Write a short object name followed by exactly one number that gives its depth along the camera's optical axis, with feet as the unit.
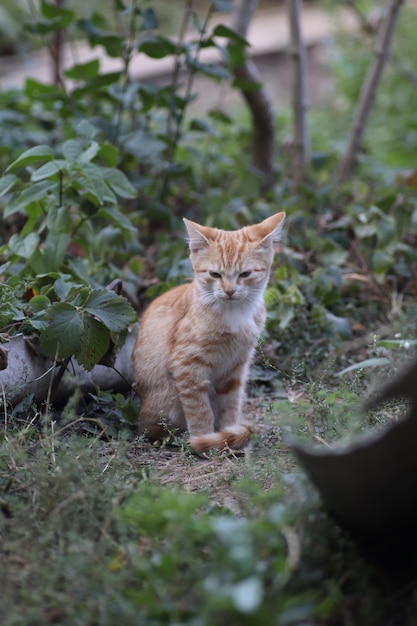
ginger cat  11.09
